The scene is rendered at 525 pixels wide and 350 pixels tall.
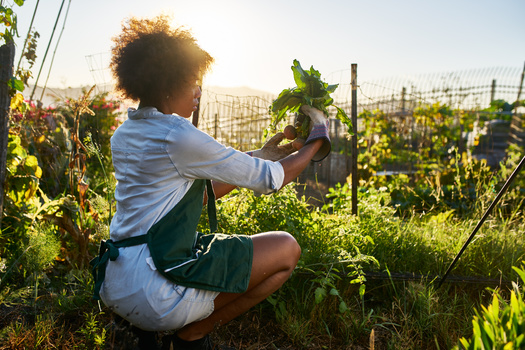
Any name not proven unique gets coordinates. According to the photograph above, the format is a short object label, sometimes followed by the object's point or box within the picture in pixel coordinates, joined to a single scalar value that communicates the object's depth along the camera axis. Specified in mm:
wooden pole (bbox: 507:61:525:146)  7868
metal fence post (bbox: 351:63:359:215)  3416
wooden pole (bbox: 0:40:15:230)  2559
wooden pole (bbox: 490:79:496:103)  11249
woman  1626
